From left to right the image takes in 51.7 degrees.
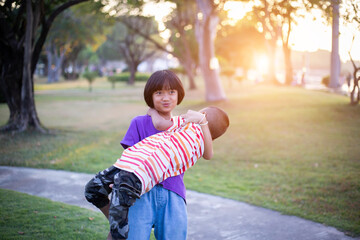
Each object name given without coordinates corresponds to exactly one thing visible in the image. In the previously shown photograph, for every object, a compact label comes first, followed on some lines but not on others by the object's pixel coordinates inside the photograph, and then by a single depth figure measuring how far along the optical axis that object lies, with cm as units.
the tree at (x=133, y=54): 3731
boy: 205
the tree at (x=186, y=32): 2346
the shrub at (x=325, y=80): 1481
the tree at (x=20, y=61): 984
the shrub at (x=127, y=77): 4294
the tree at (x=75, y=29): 3075
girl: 218
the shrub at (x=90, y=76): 2961
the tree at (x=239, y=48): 4643
